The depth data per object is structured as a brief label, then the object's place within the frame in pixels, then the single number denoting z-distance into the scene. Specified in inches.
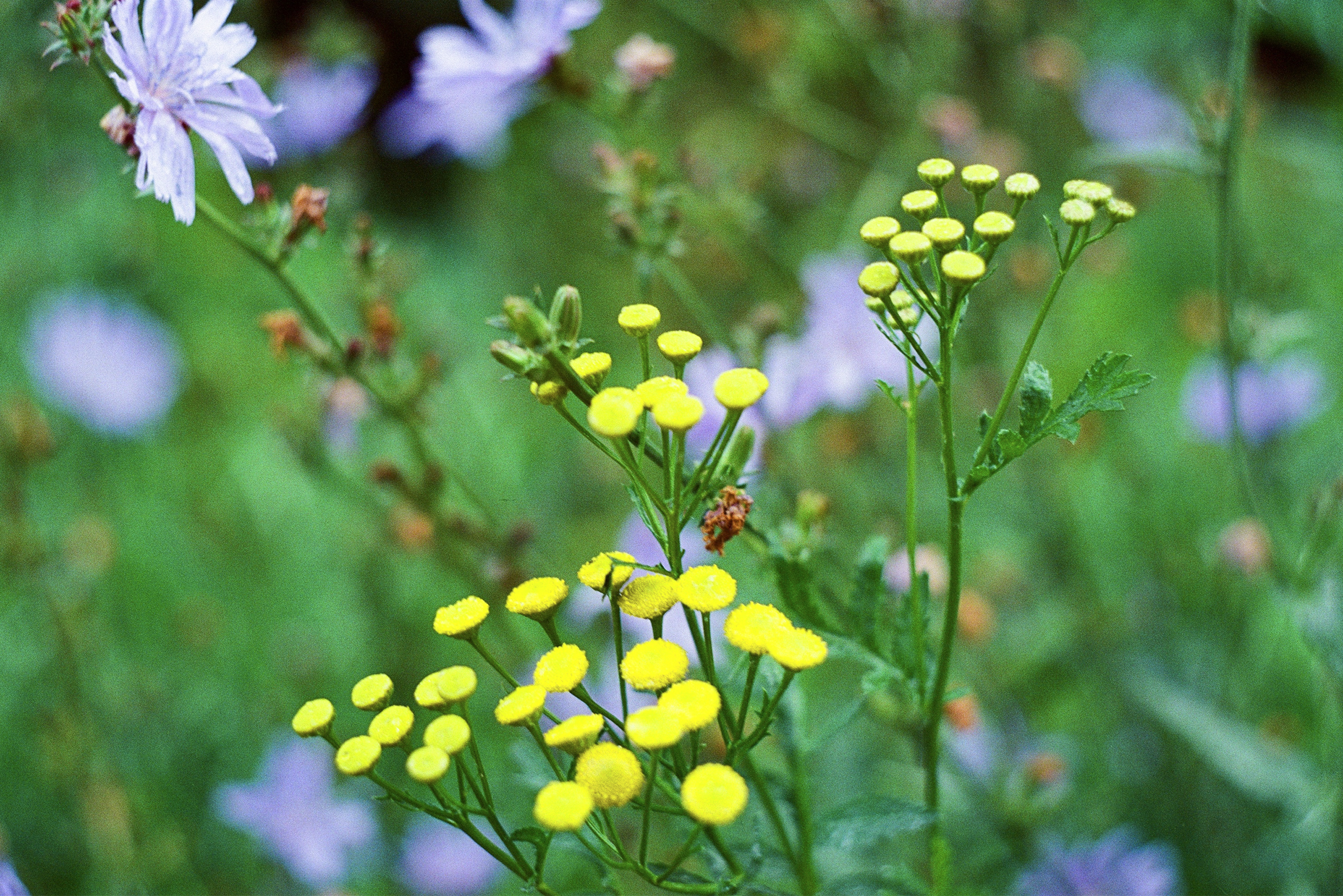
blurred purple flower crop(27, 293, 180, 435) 48.2
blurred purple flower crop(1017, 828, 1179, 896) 24.1
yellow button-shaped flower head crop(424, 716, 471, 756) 17.2
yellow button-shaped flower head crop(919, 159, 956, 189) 17.9
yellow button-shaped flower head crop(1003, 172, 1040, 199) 17.9
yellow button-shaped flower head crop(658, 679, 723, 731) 17.0
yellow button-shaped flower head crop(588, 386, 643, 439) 17.0
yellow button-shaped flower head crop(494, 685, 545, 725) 17.3
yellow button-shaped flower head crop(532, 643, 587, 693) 17.6
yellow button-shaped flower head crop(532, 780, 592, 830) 16.7
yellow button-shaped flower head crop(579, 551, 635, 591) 17.7
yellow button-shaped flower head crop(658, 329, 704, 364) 17.8
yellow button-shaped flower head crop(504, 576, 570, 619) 17.9
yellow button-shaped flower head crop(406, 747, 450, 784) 17.1
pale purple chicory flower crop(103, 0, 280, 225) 18.5
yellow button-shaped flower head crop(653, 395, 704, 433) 17.1
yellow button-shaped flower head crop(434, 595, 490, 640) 18.0
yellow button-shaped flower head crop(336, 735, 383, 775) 17.5
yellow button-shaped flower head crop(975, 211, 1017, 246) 17.4
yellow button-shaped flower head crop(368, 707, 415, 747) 17.6
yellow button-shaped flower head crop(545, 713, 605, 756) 17.3
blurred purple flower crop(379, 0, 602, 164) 22.5
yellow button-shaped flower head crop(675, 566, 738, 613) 17.3
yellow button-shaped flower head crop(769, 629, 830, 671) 17.2
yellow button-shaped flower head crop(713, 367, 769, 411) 17.3
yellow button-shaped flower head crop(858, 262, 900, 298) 17.7
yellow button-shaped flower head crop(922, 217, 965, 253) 17.6
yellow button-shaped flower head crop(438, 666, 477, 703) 17.5
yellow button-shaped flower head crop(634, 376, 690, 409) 17.5
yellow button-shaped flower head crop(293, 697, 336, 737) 17.9
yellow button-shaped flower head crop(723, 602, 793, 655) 17.4
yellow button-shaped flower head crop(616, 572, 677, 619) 17.7
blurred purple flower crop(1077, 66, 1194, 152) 48.6
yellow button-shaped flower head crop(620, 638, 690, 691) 17.4
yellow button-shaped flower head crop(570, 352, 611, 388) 17.9
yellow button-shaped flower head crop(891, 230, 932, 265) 17.4
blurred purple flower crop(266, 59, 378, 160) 30.2
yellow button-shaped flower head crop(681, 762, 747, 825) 16.7
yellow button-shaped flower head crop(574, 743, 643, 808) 17.2
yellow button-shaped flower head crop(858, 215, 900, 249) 17.6
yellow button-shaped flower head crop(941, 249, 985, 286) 17.2
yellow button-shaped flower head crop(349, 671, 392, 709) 18.1
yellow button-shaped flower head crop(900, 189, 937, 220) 17.7
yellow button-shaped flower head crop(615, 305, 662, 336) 17.8
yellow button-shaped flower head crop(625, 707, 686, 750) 16.8
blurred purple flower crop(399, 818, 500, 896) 31.6
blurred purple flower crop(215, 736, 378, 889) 30.3
